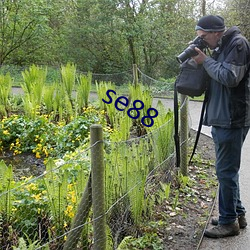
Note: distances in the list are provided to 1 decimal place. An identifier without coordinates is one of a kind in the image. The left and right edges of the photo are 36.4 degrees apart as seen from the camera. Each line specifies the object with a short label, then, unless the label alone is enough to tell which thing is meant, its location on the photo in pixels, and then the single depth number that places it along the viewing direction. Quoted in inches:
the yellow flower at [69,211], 109.3
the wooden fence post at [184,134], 173.9
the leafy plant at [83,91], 280.4
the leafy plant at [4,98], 265.6
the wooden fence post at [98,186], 91.0
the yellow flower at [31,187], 121.2
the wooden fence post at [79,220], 94.8
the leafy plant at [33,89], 250.8
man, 110.0
